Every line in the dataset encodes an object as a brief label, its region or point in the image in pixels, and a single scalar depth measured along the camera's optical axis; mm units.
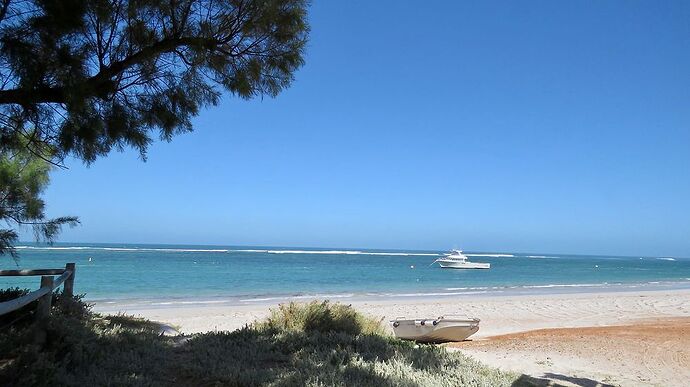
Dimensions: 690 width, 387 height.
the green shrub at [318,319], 7242
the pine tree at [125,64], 3650
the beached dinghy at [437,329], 11422
